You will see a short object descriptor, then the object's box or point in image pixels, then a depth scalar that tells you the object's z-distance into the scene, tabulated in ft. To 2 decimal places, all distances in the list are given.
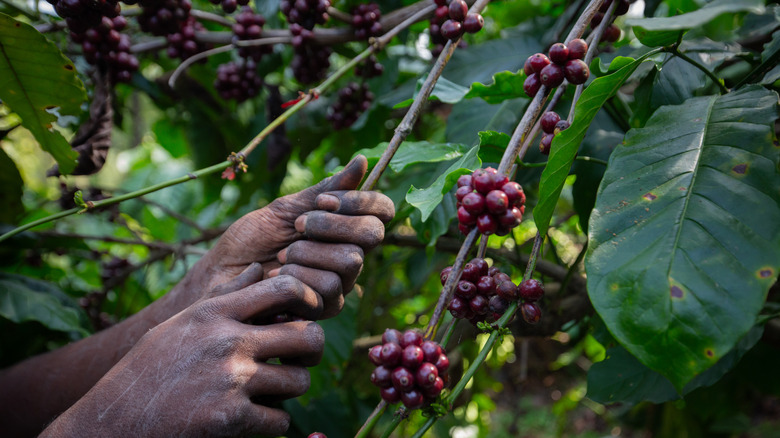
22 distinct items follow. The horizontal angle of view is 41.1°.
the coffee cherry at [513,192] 1.87
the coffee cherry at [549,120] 2.09
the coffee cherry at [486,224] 1.87
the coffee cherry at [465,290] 1.95
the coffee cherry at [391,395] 1.85
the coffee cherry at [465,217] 1.89
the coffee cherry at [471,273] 1.98
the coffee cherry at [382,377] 1.86
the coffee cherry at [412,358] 1.83
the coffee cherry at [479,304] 1.95
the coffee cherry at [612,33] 2.39
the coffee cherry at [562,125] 2.06
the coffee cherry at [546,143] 2.10
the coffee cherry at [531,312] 1.93
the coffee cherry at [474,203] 1.86
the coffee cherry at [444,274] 2.00
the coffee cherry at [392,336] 1.87
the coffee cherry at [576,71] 1.99
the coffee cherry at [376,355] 1.87
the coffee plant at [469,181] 1.84
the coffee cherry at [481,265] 1.98
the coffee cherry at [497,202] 1.84
